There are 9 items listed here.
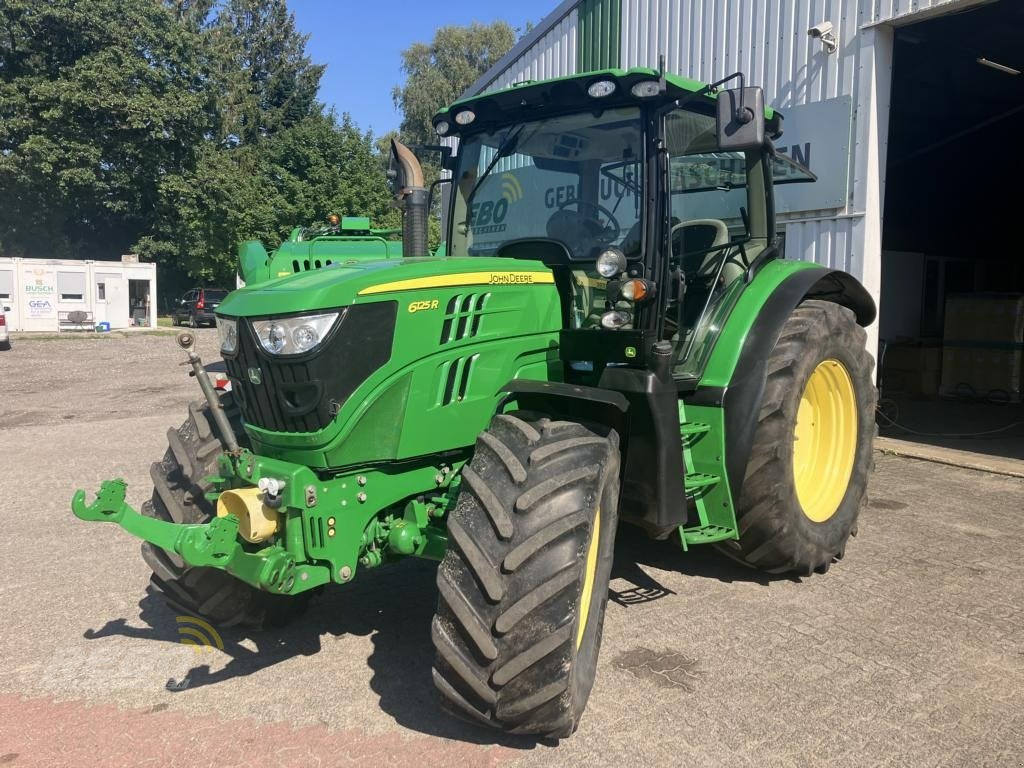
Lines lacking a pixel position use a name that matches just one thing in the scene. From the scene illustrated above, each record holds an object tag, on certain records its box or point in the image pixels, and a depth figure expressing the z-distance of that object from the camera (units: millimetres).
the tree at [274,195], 32594
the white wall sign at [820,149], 7801
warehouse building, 7715
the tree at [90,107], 31312
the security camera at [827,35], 7672
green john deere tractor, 2781
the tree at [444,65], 42406
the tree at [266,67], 39625
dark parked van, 29703
